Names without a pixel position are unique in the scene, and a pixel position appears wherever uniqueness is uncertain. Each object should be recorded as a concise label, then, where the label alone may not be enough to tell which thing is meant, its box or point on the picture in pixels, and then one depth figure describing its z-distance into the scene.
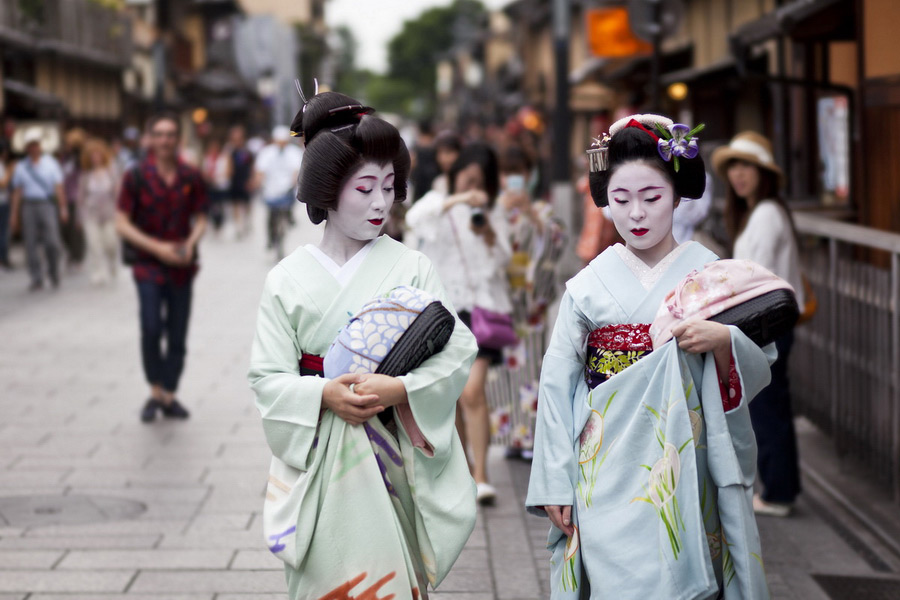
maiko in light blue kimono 3.22
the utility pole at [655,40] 11.43
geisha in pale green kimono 3.27
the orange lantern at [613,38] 14.70
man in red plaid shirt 8.10
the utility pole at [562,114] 16.28
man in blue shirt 15.52
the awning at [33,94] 24.36
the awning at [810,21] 7.97
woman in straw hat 5.93
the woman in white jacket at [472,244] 6.42
